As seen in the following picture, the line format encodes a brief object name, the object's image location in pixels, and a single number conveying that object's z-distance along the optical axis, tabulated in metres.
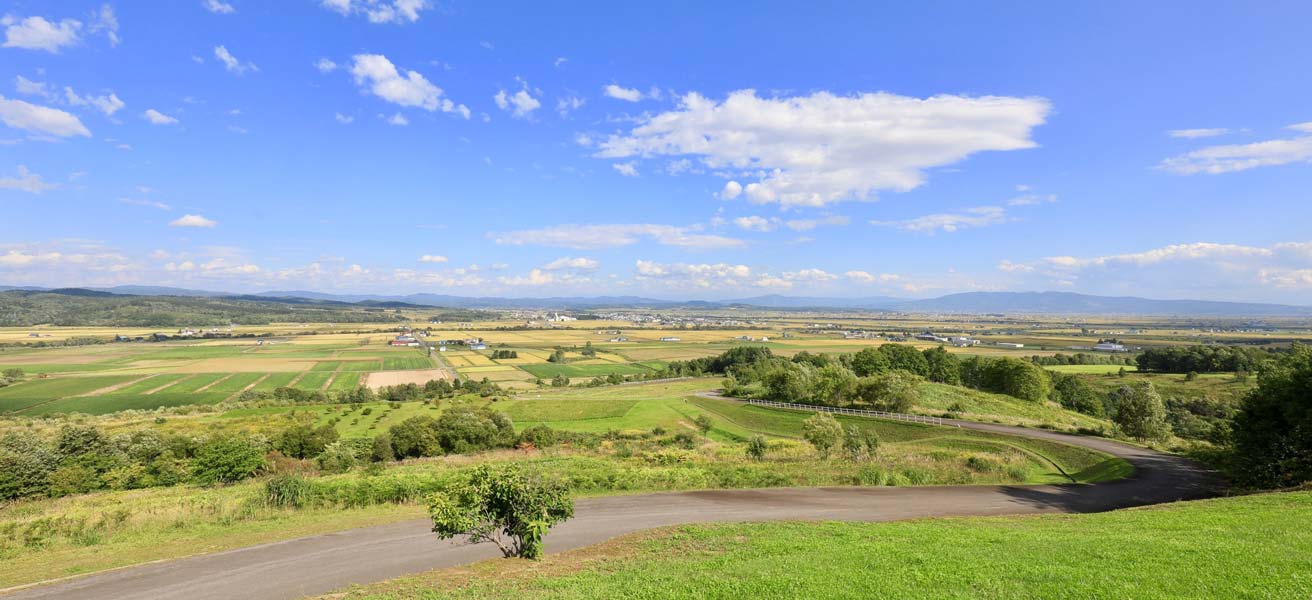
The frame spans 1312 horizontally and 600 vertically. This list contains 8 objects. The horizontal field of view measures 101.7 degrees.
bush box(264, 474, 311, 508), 24.97
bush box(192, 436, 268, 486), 33.44
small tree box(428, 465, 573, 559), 14.40
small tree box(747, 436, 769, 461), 37.31
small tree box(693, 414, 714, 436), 58.51
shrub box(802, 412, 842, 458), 41.77
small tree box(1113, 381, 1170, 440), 51.22
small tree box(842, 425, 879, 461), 36.94
